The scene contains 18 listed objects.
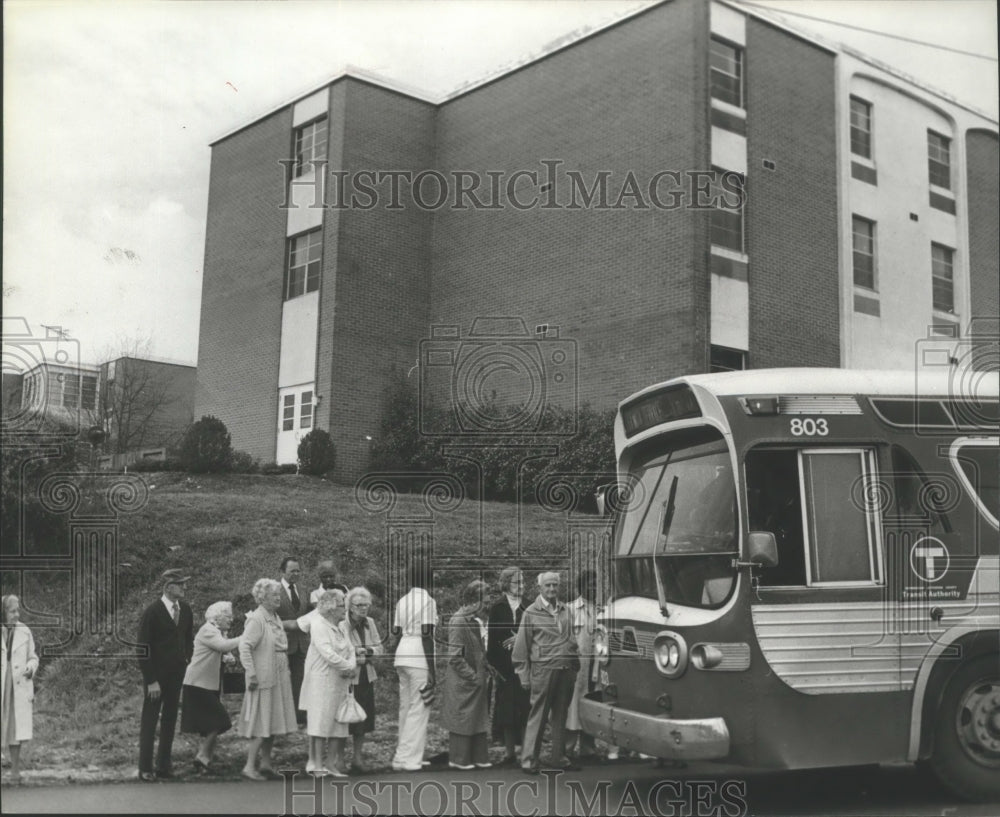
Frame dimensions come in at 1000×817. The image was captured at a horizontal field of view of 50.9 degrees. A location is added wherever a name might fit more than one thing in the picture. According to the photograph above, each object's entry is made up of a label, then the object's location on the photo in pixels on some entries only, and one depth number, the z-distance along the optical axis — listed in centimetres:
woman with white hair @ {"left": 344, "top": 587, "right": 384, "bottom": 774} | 952
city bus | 754
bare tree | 1761
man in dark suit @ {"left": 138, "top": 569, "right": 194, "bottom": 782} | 886
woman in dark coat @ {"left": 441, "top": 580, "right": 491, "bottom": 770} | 985
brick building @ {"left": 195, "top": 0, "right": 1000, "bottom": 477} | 2053
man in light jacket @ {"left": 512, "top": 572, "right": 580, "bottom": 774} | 964
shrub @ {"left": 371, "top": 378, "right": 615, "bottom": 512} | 1892
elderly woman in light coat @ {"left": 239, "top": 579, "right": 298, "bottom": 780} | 905
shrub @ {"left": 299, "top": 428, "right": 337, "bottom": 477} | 2064
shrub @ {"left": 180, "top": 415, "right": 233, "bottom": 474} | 1998
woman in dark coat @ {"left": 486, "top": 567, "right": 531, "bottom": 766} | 1040
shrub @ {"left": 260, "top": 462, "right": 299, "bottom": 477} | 2083
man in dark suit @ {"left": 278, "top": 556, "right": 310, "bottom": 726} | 1033
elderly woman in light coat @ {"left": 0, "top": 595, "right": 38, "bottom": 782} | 842
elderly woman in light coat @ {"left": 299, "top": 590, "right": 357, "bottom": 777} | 905
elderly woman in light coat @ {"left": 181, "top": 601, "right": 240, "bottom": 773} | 915
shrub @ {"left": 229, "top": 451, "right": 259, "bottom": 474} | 2070
